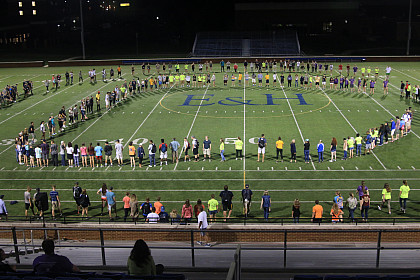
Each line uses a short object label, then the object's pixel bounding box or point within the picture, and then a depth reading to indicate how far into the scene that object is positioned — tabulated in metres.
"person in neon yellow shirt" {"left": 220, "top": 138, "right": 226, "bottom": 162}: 25.21
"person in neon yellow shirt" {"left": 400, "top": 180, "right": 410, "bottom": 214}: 18.88
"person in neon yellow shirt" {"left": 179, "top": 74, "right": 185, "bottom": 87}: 45.93
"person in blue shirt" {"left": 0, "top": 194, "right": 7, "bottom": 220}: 18.39
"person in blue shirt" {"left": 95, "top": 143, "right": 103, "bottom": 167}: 25.23
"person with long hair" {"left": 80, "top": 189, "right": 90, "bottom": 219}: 18.80
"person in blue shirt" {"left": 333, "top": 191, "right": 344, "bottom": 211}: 18.08
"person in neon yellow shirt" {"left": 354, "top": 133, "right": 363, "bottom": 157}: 25.80
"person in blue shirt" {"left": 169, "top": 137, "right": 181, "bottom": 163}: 25.52
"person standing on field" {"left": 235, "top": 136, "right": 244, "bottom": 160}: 25.77
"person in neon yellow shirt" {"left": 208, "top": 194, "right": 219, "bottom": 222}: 17.77
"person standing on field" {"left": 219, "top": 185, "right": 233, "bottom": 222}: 18.45
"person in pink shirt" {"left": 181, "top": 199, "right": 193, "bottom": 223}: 16.69
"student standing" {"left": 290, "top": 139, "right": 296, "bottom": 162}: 25.18
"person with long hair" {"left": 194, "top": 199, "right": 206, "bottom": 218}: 16.33
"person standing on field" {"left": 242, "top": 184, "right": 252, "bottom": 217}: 18.81
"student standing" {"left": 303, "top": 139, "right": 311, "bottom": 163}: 24.85
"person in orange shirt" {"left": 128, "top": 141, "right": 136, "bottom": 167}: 25.13
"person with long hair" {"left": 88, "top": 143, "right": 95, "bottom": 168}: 25.16
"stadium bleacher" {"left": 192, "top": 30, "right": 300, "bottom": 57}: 74.88
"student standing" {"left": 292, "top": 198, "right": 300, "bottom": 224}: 17.67
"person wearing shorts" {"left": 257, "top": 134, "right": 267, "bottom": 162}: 25.20
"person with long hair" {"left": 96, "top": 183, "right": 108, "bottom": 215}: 19.41
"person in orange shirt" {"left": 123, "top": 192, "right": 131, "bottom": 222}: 18.70
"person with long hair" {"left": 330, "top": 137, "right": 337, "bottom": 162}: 24.97
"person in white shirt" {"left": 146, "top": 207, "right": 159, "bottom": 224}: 16.48
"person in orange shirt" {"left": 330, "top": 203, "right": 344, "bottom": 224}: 17.59
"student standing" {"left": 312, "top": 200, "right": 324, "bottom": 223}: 16.97
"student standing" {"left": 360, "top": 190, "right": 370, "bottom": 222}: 18.11
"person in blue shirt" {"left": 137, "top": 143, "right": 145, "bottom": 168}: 25.00
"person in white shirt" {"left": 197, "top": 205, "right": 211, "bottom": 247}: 14.00
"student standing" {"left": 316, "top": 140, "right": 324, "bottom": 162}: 24.84
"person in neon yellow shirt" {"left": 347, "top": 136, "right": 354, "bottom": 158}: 25.43
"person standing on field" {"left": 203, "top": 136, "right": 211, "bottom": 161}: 25.69
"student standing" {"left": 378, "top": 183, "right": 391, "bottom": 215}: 18.95
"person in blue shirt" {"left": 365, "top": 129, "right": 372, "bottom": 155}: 26.19
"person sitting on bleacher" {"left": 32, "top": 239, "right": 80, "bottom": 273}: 8.27
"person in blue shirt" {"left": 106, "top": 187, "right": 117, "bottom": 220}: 18.94
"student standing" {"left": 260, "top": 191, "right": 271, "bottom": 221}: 18.36
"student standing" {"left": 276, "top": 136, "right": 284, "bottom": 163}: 25.30
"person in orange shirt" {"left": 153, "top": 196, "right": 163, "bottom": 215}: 17.53
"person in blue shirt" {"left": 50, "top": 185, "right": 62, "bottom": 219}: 19.19
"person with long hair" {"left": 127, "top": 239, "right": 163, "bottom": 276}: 8.06
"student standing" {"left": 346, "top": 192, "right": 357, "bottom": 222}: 18.17
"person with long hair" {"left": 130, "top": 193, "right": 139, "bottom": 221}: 18.44
